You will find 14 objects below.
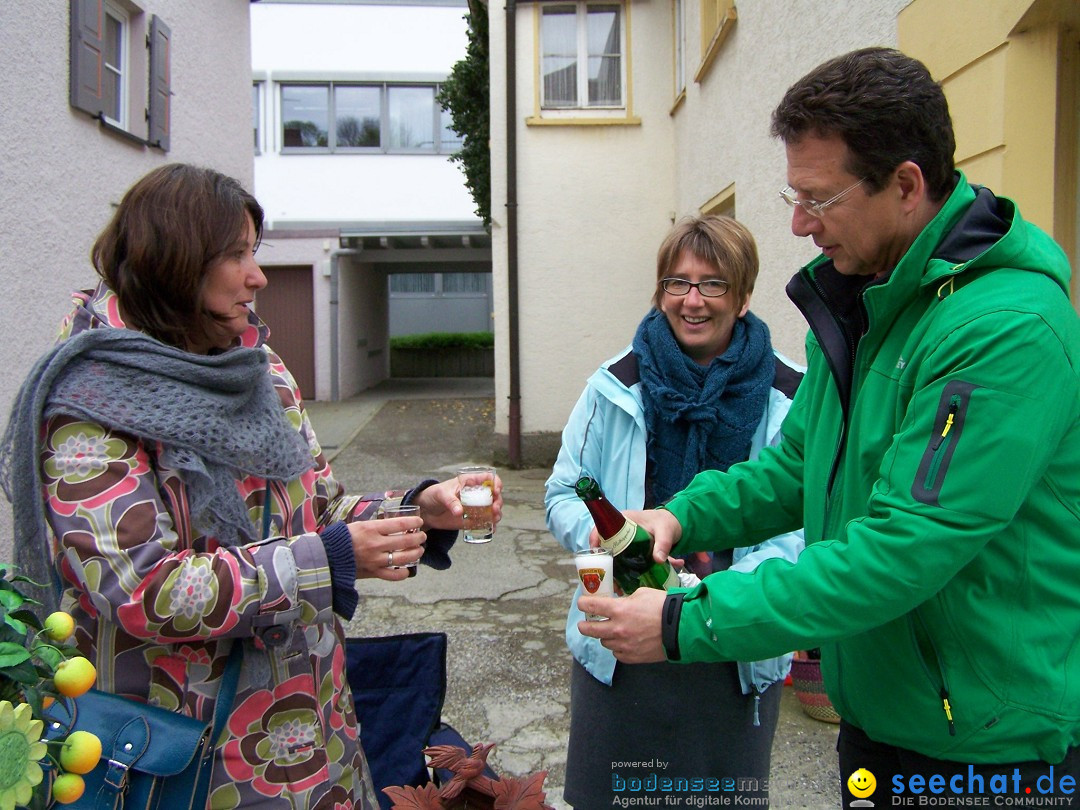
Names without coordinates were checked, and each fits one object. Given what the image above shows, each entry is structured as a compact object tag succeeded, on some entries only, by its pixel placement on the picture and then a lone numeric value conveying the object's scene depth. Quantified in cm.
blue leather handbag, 155
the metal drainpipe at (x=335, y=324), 1722
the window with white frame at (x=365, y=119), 1839
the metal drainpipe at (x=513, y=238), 1005
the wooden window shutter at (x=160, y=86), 790
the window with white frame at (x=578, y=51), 1037
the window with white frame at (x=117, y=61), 743
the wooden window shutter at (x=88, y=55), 647
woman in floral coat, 162
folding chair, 244
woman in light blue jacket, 233
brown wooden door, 1745
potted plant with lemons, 98
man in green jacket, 138
